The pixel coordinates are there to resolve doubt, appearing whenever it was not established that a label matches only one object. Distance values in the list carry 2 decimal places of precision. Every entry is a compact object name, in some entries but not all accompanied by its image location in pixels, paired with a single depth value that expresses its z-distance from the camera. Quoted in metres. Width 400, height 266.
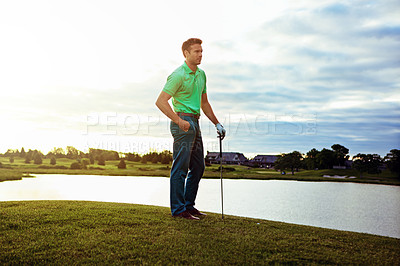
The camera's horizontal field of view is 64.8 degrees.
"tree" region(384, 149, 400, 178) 47.13
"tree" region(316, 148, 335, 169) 61.66
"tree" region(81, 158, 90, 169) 31.50
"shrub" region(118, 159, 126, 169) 34.12
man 5.21
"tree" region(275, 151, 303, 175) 55.34
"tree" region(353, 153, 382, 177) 49.22
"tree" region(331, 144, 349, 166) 64.12
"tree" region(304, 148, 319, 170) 60.88
